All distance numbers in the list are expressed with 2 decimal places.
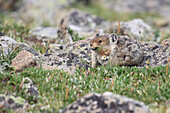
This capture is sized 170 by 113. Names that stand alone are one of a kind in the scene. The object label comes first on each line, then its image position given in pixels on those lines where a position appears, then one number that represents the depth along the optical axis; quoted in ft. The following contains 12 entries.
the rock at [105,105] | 29.01
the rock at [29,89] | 36.22
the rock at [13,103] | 33.28
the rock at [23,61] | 42.86
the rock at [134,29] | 68.59
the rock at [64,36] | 59.91
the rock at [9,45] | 48.49
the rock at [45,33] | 70.18
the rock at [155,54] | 45.47
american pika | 44.55
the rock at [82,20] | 94.43
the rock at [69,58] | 45.78
